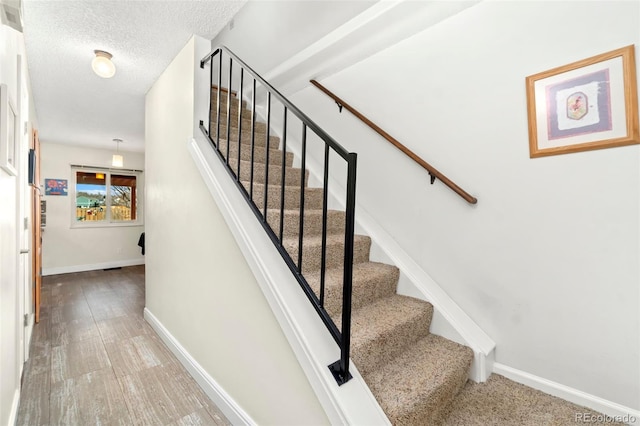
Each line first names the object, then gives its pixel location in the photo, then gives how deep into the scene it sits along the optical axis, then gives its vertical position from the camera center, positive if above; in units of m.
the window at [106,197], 5.54 +0.51
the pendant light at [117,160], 4.89 +1.07
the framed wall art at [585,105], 1.30 +0.53
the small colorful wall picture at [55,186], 5.09 +0.67
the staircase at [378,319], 1.26 -0.58
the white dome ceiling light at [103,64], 2.20 +1.25
